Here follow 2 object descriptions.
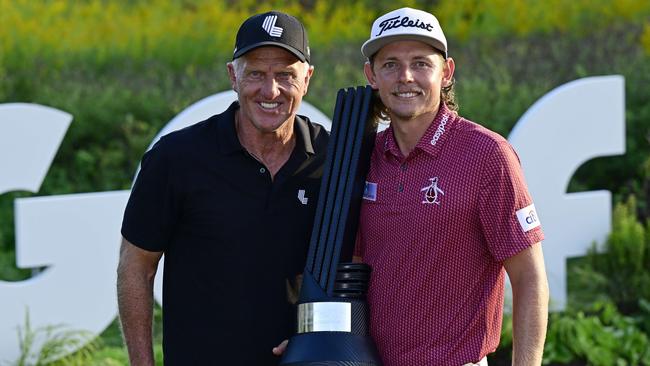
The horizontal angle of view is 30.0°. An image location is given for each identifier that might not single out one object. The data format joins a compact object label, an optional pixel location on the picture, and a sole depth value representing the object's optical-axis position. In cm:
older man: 382
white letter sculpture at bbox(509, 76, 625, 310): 764
